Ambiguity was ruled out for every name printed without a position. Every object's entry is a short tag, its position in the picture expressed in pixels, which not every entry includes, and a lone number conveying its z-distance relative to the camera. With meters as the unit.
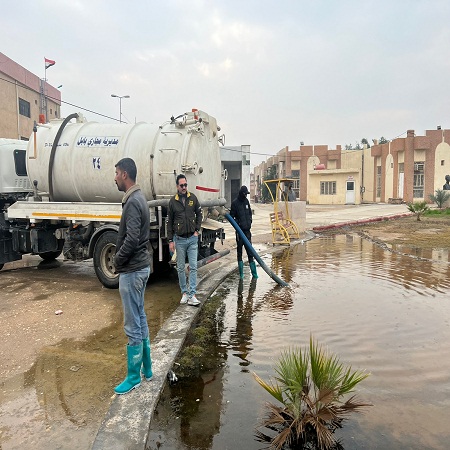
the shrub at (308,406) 2.80
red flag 20.44
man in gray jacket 3.44
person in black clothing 7.78
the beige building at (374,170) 40.31
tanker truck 7.03
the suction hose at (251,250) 7.41
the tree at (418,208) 19.09
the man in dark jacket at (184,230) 5.83
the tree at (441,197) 28.11
